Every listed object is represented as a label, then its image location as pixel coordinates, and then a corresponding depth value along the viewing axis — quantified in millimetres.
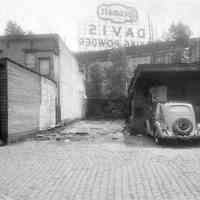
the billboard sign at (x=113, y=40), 50719
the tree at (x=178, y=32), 49281
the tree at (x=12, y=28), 48031
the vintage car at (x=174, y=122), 12914
